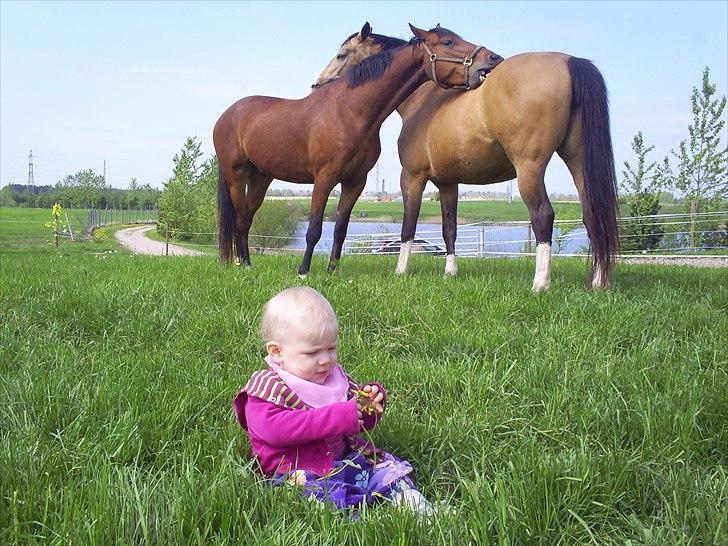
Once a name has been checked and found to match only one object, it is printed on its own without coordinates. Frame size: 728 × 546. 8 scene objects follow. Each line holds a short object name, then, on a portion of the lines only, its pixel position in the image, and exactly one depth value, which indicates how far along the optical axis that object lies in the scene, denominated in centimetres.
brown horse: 614
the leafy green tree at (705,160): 2275
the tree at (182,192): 3822
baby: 189
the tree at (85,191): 8850
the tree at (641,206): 2136
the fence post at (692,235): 1900
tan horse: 531
